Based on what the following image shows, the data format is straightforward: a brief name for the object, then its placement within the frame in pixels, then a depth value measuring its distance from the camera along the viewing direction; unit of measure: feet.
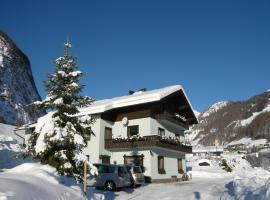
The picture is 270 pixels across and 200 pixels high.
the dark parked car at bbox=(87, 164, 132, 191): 69.21
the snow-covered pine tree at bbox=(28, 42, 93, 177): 51.72
